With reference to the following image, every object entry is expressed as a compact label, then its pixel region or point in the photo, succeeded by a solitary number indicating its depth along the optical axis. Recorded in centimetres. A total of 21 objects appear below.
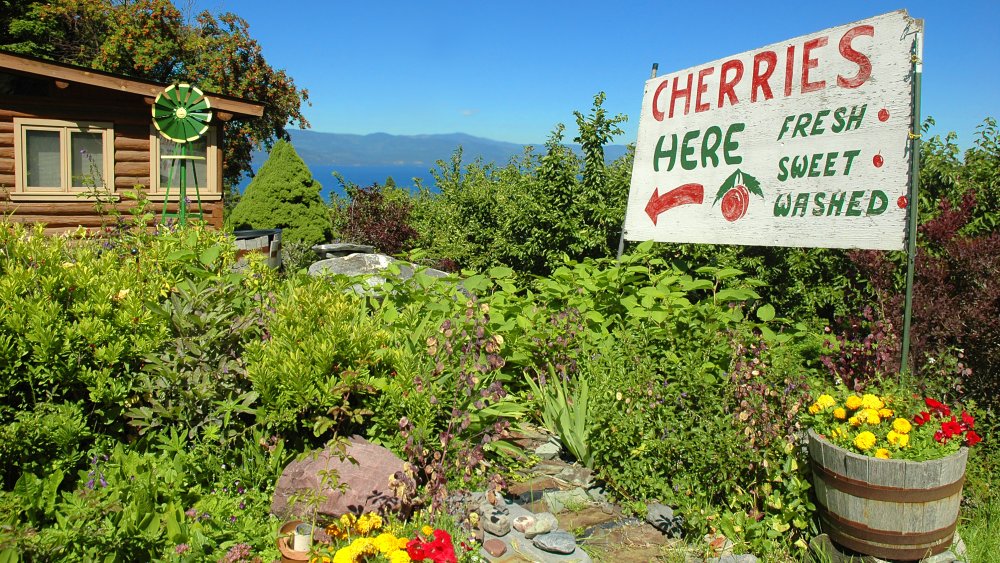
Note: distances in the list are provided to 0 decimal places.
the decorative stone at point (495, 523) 340
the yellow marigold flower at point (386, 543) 249
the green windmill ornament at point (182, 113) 947
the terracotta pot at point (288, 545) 292
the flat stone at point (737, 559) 332
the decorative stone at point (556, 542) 328
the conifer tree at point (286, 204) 1395
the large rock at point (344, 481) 335
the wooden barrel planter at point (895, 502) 305
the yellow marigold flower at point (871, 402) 329
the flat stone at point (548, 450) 438
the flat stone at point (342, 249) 1212
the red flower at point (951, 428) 320
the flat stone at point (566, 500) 379
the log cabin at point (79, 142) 1113
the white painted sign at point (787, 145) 457
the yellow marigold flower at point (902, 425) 316
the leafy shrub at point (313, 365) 357
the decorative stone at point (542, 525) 343
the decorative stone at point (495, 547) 323
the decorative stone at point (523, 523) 344
